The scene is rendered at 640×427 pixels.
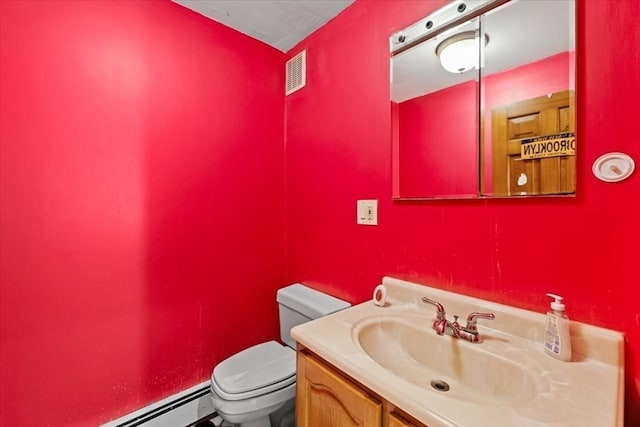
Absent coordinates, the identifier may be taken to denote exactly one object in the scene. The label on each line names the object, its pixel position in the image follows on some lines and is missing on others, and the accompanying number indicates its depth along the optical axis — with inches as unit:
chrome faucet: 32.6
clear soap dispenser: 28.2
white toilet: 43.9
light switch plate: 49.1
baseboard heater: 49.3
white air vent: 63.2
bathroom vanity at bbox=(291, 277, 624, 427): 21.7
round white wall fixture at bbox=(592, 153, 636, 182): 27.2
